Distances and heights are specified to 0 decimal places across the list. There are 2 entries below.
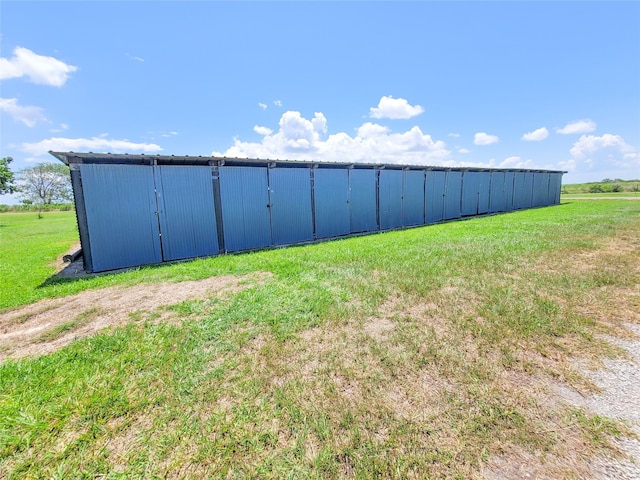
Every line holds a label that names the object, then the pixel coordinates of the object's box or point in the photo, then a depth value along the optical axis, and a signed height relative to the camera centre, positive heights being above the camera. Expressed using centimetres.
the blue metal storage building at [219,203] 705 -15
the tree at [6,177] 2328 +228
